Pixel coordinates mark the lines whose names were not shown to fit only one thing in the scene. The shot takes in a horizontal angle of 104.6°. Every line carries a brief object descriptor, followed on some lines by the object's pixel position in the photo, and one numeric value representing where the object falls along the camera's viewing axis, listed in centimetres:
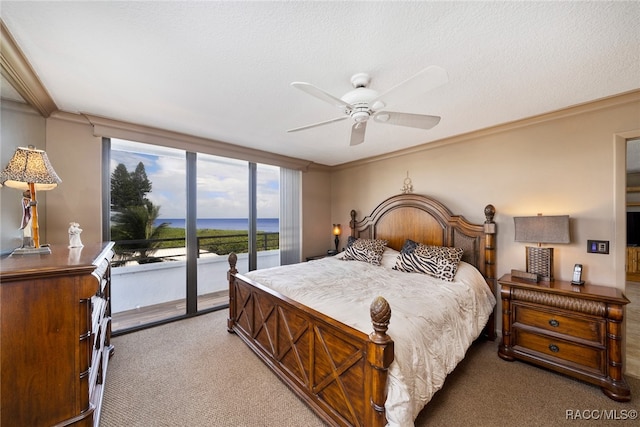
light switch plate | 235
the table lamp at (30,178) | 152
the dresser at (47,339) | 120
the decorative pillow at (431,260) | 279
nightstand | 199
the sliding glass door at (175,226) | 332
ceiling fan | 152
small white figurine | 204
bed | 144
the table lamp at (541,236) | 238
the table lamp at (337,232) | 498
